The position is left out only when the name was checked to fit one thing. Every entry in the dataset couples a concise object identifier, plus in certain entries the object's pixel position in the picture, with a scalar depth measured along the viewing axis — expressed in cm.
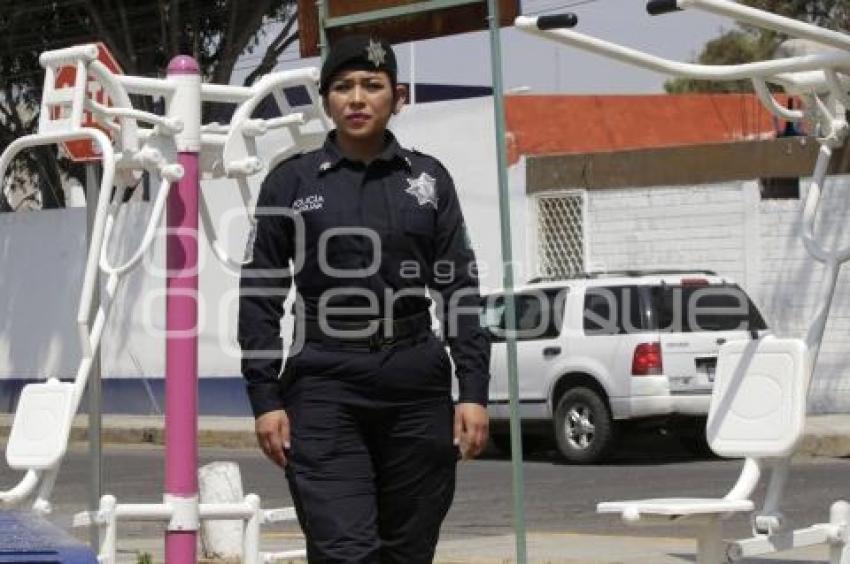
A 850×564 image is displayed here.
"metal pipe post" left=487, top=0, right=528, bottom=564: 1056
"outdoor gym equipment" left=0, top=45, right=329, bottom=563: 917
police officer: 772
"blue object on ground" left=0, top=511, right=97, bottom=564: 528
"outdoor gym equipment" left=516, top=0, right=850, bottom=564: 958
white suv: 2392
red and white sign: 1030
